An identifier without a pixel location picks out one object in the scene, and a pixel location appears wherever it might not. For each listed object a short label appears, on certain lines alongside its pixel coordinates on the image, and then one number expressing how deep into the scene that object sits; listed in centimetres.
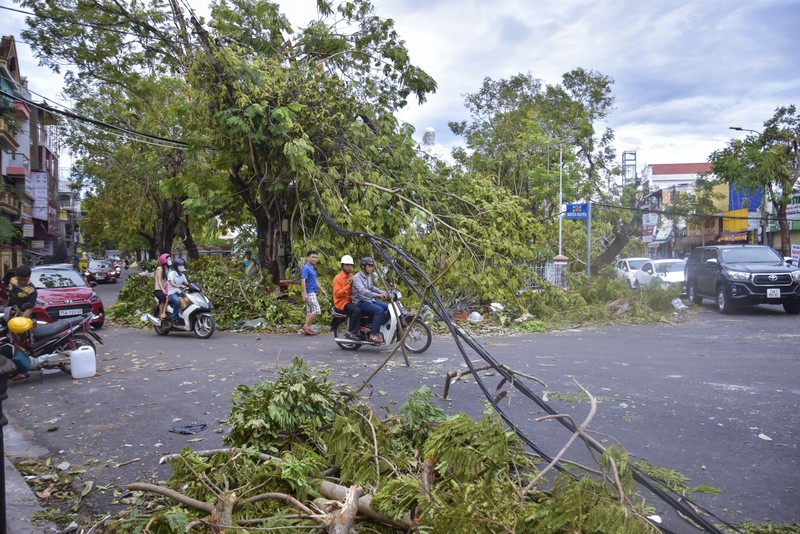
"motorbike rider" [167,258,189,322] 1339
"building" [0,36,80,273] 3095
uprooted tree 1495
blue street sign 1878
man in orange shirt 1091
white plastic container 880
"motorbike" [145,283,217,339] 1318
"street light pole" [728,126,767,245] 3204
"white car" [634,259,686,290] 2405
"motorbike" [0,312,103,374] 861
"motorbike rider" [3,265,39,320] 935
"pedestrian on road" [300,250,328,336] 1302
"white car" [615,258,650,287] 2705
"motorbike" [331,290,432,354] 1065
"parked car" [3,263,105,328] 1355
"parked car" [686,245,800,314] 1583
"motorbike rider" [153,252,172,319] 1353
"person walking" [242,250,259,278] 1776
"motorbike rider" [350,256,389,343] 1070
